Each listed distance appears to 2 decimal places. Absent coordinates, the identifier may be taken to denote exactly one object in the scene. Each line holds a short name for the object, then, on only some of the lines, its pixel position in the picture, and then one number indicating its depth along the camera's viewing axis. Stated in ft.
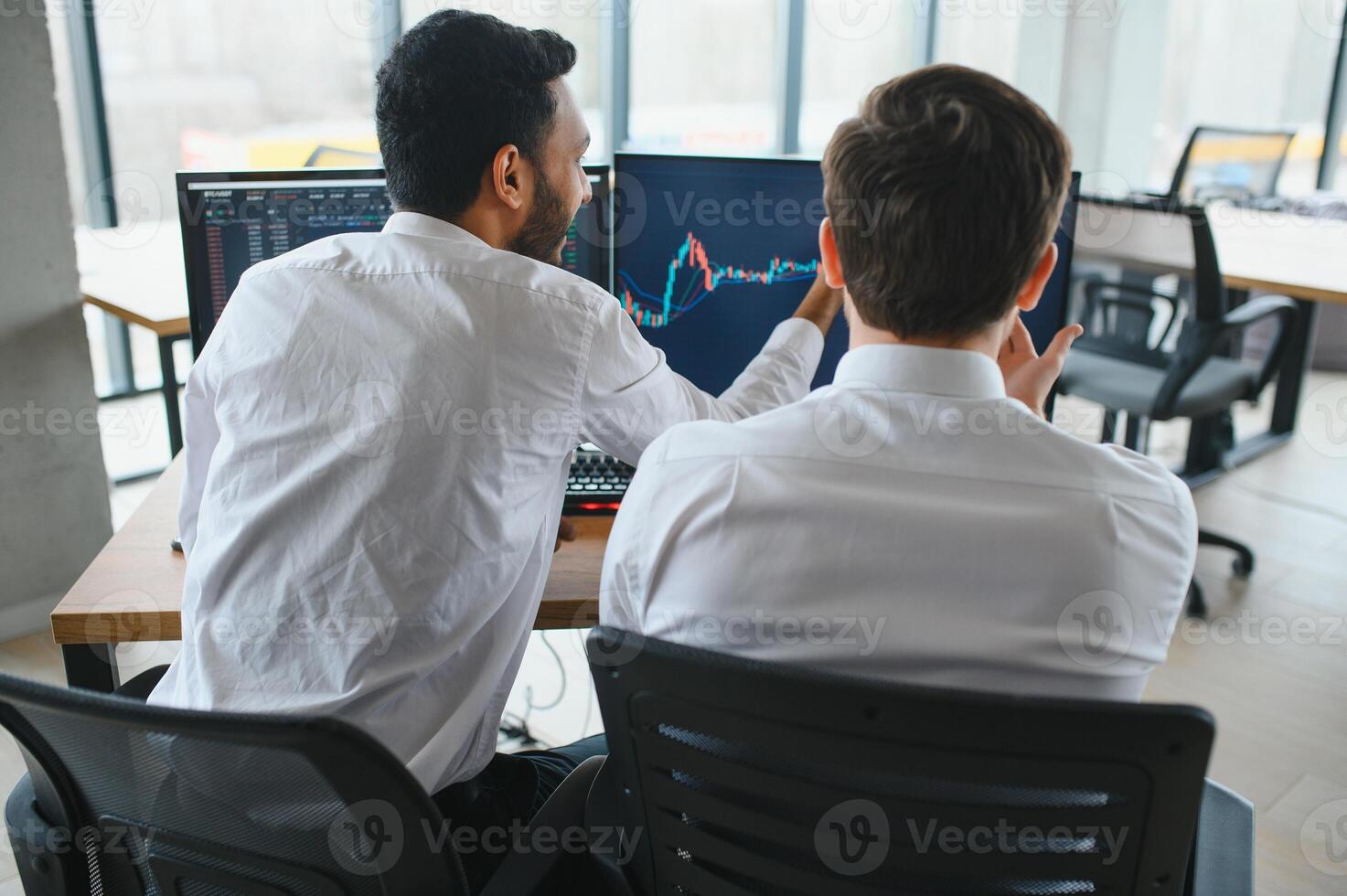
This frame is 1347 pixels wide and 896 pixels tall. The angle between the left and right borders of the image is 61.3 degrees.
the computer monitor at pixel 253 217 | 5.44
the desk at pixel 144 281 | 9.02
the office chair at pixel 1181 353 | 9.77
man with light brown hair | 2.95
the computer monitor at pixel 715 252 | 5.77
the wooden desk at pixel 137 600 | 4.51
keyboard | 5.49
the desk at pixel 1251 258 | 10.04
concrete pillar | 8.51
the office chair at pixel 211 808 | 2.54
